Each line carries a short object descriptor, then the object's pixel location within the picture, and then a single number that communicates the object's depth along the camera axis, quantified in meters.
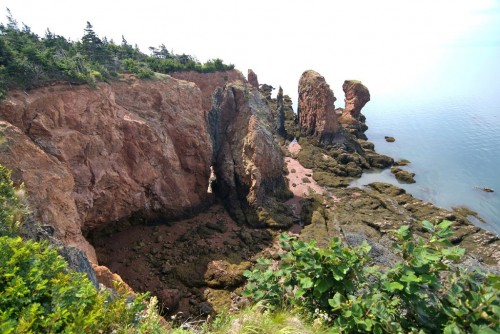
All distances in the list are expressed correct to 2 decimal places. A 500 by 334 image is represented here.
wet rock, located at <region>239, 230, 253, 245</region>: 21.84
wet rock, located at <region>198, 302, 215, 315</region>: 15.70
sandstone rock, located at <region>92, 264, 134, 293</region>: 11.26
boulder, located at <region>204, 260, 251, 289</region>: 17.67
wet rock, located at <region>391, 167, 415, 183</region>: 36.67
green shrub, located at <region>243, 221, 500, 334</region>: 2.78
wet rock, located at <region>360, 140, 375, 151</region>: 48.12
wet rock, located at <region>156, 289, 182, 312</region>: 15.91
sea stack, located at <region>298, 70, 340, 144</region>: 44.59
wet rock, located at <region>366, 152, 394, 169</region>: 41.41
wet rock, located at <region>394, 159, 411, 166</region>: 42.50
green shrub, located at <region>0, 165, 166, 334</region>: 2.93
